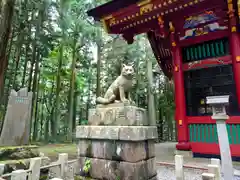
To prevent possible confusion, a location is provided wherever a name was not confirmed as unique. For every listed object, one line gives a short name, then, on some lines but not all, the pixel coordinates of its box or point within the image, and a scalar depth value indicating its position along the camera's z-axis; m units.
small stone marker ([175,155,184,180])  3.17
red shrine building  5.23
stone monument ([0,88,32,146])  4.84
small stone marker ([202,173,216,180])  1.97
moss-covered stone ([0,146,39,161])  4.21
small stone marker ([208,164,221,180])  2.50
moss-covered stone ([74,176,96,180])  3.11
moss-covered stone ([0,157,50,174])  3.89
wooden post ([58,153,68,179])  3.81
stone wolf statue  3.36
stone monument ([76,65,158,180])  2.83
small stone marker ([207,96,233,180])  2.77
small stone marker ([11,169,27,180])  2.42
